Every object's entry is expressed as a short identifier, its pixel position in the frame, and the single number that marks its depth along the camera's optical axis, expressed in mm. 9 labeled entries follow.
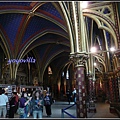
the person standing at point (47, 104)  8211
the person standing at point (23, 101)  5504
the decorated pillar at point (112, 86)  11553
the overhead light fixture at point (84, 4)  6897
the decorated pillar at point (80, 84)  6152
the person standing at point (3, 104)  6266
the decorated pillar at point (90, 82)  12122
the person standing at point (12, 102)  6012
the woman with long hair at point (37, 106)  4297
